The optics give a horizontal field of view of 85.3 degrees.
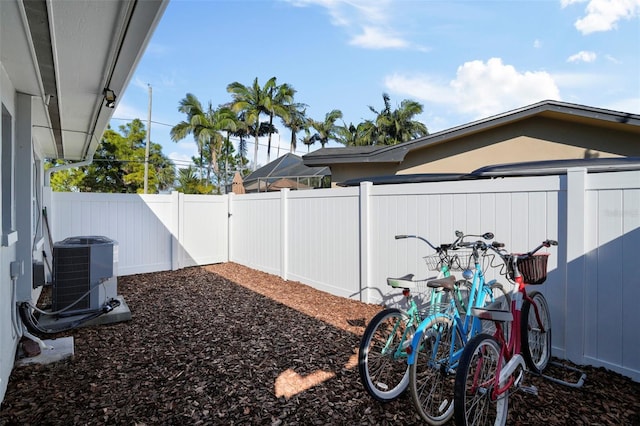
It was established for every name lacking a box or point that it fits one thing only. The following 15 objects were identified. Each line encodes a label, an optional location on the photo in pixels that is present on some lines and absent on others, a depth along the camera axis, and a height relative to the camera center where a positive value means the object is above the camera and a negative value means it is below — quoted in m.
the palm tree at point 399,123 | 26.86 +6.55
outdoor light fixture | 3.61 +1.18
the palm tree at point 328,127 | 30.33 +6.99
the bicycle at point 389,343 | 2.45 -1.00
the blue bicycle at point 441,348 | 2.20 -0.96
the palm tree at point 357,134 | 27.97 +6.19
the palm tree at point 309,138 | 29.84 +6.02
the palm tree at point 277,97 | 24.92 +7.96
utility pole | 19.14 +3.43
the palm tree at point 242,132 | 25.61 +5.71
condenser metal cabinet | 4.07 -0.80
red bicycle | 2.08 -1.01
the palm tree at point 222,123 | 25.00 +6.08
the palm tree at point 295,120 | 26.60 +6.80
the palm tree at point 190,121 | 25.09 +6.23
